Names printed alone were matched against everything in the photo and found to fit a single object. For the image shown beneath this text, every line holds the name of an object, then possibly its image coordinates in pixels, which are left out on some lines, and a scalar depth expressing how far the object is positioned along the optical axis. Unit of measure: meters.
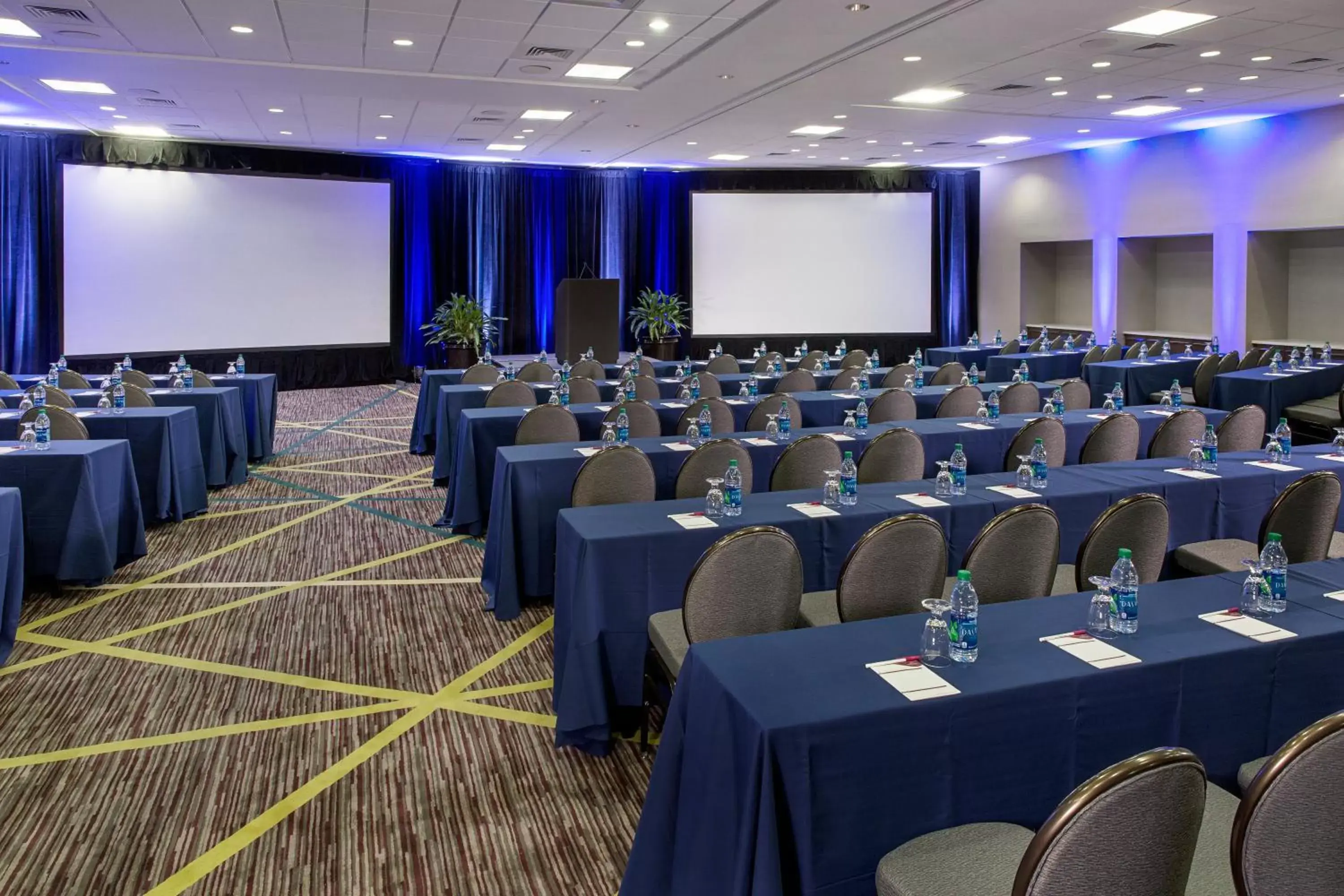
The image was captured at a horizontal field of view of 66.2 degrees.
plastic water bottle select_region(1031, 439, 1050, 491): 4.84
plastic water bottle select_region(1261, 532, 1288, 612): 2.91
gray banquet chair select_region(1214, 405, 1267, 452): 6.47
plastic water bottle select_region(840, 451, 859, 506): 4.50
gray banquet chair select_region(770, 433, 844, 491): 5.52
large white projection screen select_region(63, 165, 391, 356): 14.62
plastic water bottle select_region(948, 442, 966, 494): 4.68
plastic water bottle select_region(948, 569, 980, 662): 2.56
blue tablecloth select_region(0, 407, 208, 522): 7.22
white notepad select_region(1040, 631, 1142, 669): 2.54
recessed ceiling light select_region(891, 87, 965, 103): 11.10
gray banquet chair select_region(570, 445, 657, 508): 5.09
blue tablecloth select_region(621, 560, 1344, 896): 2.21
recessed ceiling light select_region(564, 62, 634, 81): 9.86
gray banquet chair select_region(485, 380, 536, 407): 8.30
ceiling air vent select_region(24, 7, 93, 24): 7.64
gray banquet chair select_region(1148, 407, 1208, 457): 6.36
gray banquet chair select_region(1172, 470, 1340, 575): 4.07
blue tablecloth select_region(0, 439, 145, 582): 5.69
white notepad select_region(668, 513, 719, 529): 4.09
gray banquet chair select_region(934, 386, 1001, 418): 8.26
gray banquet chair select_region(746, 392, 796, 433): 7.68
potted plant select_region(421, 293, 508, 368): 17.05
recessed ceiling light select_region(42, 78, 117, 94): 10.57
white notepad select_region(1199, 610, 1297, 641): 2.72
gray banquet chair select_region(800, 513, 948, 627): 3.37
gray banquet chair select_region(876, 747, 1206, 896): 1.70
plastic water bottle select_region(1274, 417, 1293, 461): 5.43
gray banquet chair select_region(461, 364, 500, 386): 10.35
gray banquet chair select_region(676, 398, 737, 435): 7.32
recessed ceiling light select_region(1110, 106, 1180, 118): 12.48
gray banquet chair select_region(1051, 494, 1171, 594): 3.74
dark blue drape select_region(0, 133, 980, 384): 17.81
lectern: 15.77
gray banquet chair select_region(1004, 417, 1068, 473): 6.38
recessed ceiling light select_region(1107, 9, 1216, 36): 7.82
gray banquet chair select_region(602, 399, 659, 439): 7.25
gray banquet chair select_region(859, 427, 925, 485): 5.80
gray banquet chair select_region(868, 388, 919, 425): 8.04
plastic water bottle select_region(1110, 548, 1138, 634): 2.76
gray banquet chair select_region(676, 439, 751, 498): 5.32
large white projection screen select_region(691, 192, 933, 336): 19.36
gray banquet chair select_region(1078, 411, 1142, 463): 6.43
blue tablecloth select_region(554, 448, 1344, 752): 3.85
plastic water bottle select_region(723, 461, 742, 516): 4.32
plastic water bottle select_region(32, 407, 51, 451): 5.86
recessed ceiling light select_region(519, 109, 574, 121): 12.48
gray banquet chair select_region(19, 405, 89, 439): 6.54
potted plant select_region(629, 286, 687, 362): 19.00
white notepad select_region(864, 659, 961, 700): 2.36
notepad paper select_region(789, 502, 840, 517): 4.33
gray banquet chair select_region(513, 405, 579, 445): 6.90
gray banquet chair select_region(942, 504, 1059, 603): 3.49
